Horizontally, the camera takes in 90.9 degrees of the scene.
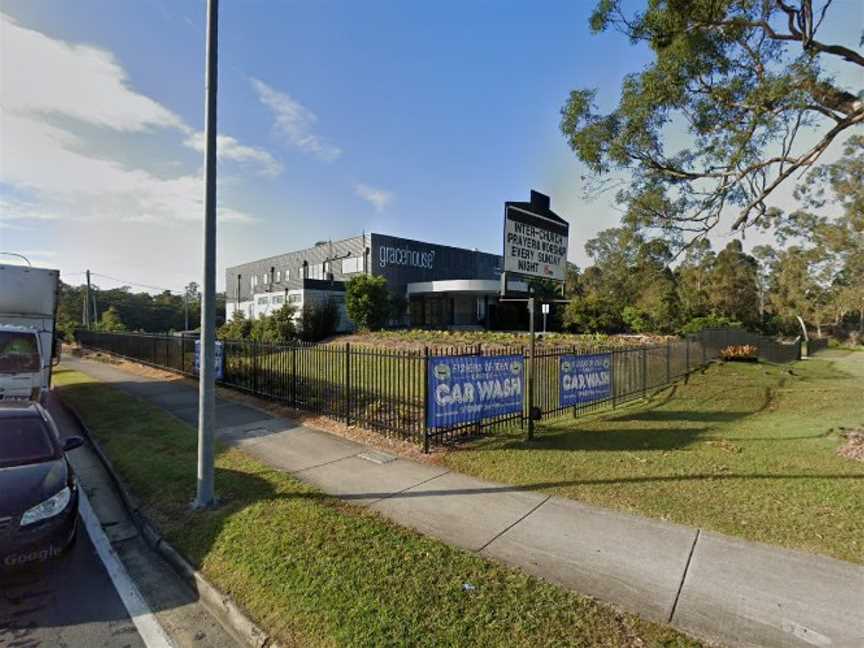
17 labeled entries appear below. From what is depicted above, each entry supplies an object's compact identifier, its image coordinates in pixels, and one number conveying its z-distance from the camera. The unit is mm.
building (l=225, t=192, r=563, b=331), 34594
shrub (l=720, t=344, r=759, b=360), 21500
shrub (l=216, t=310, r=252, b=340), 31125
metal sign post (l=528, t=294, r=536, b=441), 7540
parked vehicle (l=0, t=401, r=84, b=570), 3469
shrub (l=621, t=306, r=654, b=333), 34250
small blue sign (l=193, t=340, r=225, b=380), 13226
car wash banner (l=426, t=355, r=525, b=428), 6977
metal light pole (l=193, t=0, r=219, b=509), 4844
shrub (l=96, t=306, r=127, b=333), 39169
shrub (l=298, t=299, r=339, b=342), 29547
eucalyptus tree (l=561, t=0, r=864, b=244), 7062
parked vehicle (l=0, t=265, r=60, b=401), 8906
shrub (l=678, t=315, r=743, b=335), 30844
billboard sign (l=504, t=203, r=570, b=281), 6930
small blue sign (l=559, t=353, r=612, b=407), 9539
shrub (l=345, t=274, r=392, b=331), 29719
